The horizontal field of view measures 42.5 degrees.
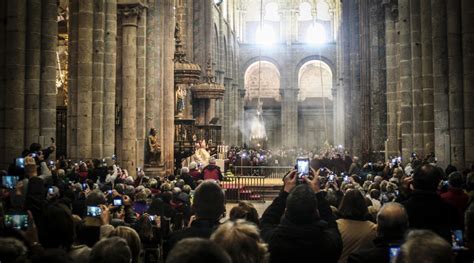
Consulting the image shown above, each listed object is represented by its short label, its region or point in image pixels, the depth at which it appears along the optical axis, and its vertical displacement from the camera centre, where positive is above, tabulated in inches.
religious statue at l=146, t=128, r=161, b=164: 870.4 +3.9
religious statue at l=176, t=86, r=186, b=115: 1080.3 +92.8
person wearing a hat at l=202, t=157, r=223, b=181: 656.5 -22.3
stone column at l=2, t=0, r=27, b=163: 533.6 +68.5
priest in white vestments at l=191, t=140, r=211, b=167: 987.3 -5.8
